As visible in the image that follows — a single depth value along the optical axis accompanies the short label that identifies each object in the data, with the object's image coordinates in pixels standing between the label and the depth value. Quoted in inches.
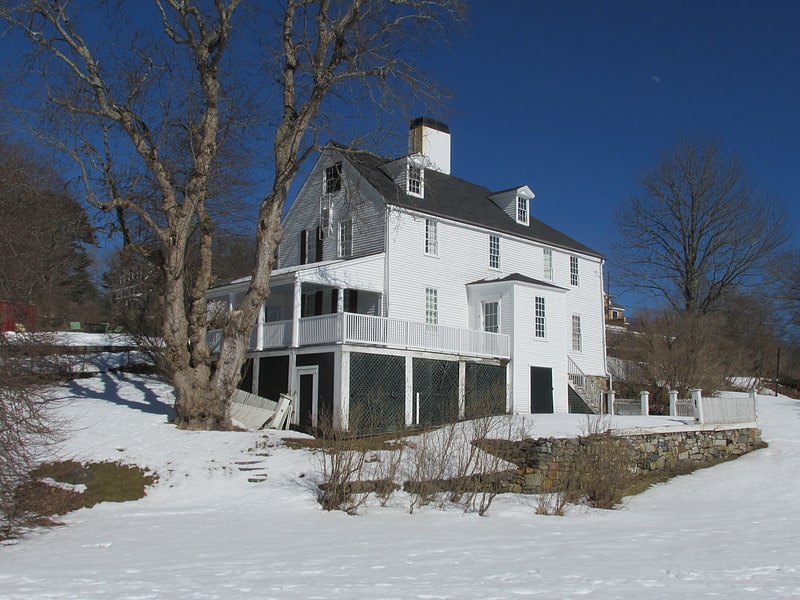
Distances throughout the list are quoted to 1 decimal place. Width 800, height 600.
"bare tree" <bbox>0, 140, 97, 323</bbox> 1075.3
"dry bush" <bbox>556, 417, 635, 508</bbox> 626.8
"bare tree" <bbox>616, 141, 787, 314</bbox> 1716.3
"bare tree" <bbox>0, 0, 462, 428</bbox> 772.6
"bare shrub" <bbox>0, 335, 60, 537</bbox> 435.5
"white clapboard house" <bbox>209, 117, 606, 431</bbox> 892.0
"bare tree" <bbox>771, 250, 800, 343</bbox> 1814.7
